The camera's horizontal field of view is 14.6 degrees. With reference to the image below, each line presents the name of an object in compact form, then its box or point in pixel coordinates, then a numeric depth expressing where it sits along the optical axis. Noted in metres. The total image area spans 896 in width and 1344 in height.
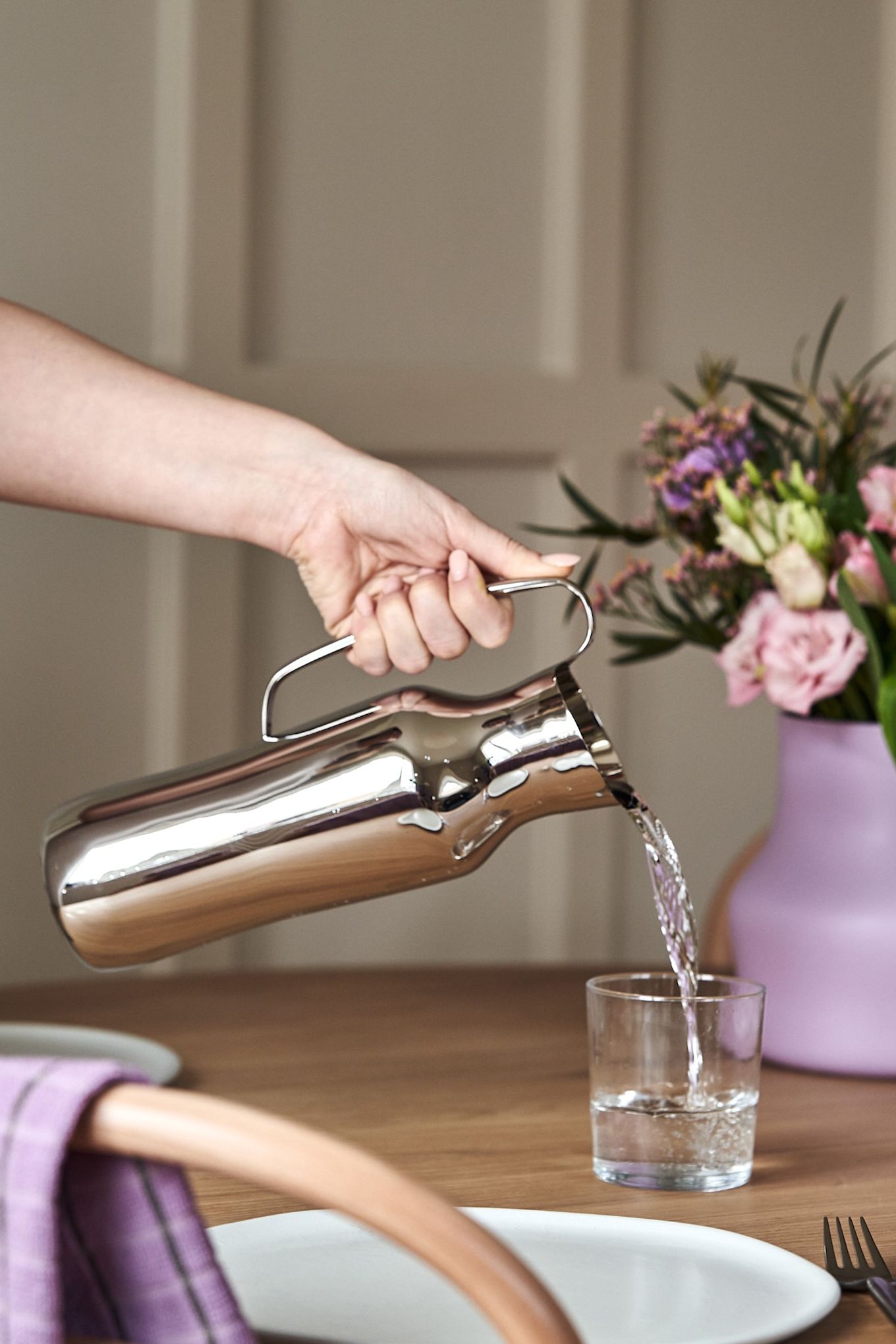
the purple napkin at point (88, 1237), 1.21
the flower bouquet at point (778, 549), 1.81
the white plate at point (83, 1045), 1.80
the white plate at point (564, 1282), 1.42
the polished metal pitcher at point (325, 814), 1.57
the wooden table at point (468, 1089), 1.58
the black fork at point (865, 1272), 1.46
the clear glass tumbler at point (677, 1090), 1.61
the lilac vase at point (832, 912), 1.81
